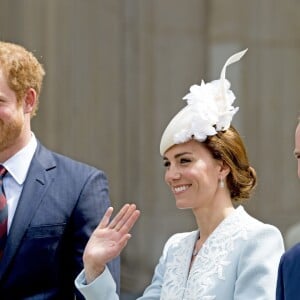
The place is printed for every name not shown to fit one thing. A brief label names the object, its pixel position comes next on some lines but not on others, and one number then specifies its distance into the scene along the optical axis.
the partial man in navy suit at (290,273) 6.98
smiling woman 7.93
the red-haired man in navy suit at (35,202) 8.47
